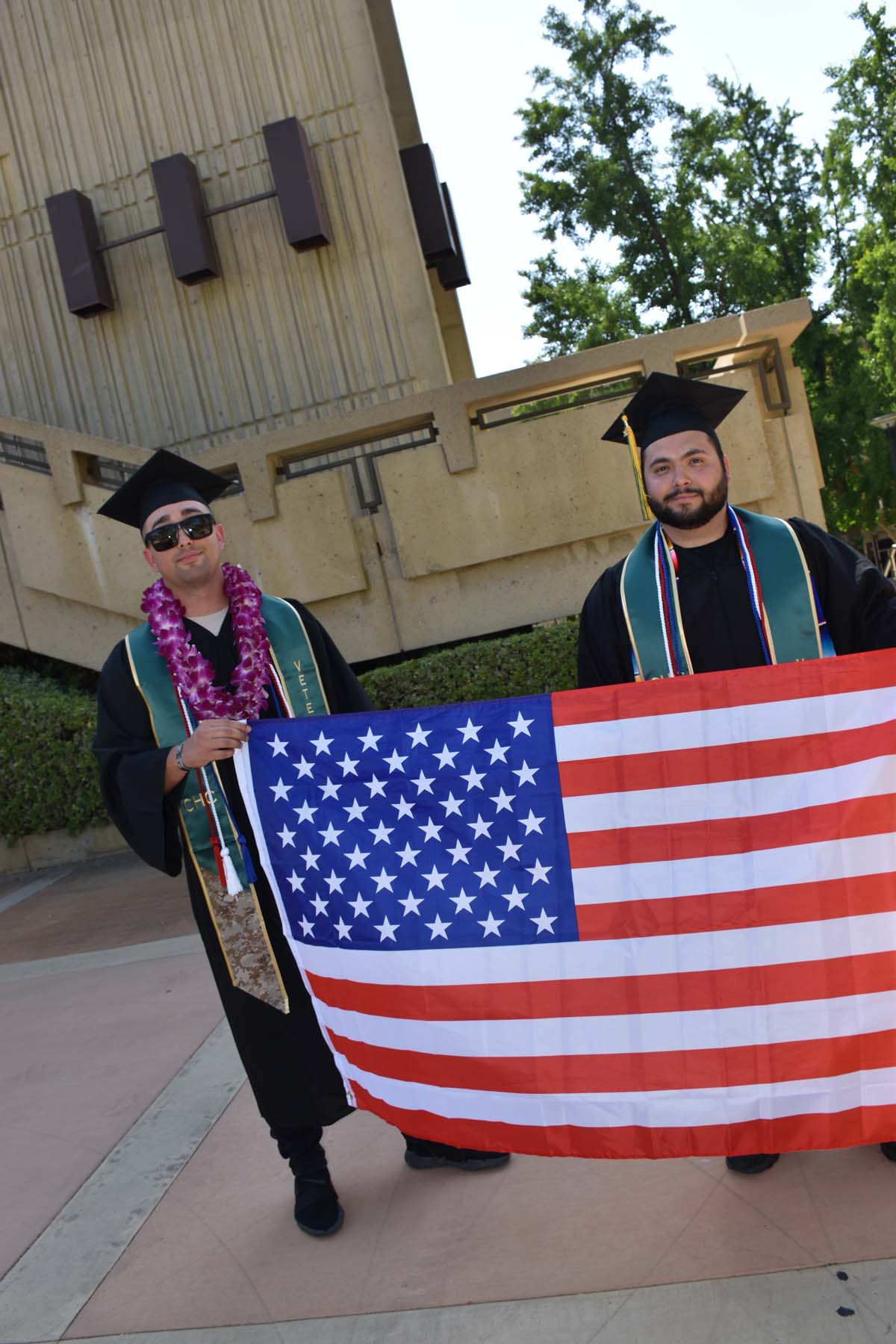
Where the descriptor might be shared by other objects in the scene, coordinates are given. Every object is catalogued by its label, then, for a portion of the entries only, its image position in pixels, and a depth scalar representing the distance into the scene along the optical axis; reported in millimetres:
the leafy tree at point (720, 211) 23125
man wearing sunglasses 3260
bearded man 3137
